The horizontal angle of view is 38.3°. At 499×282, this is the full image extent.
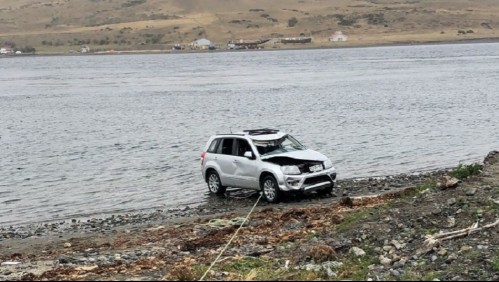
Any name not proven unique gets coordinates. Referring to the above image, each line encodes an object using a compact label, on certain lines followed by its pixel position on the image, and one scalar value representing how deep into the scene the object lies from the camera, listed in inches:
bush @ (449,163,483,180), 737.0
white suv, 800.9
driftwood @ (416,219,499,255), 478.6
